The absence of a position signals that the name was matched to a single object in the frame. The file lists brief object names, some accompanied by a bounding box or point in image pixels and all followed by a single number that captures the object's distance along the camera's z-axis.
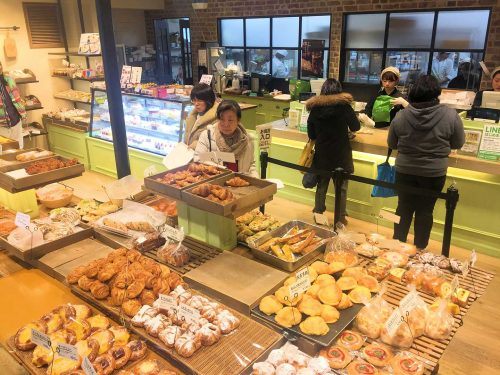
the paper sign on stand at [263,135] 4.29
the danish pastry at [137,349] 1.86
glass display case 5.87
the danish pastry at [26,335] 1.92
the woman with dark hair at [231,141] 3.45
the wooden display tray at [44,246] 2.65
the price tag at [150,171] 3.14
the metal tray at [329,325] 1.90
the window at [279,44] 8.78
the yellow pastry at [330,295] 2.09
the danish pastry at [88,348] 1.81
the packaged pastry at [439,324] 1.96
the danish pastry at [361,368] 1.75
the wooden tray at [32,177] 3.25
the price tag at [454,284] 2.20
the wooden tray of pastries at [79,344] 1.80
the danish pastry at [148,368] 1.77
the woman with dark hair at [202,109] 4.37
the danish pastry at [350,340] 1.90
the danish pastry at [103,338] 1.88
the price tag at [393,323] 1.89
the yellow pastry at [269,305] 2.08
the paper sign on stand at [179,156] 3.56
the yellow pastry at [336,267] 2.37
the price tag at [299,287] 2.06
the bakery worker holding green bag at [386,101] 4.93
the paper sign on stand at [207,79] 6.25
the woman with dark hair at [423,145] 3.50
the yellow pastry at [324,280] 2.22
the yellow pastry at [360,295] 2.13
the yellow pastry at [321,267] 2.39
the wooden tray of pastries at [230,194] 2.44
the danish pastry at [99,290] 2.21
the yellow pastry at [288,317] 1.99
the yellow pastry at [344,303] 2.09
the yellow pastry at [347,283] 2.22
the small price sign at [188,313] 1.94
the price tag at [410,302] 1.94
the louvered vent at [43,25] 7.59
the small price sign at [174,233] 2.56
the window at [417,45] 7.07
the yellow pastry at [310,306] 2.03
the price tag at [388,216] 2.80
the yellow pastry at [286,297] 2.09
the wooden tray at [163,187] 2.69
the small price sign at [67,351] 1.73
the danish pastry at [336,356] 1.79
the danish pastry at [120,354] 1.81
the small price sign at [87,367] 1.67
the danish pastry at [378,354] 1.81
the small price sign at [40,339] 1.78
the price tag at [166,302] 2.02
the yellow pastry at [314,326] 1.92
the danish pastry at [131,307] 2.06
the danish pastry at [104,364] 1.75
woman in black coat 4.41
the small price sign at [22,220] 2.70
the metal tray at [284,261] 2.50
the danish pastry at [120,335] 1.93
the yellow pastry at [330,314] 2.00
